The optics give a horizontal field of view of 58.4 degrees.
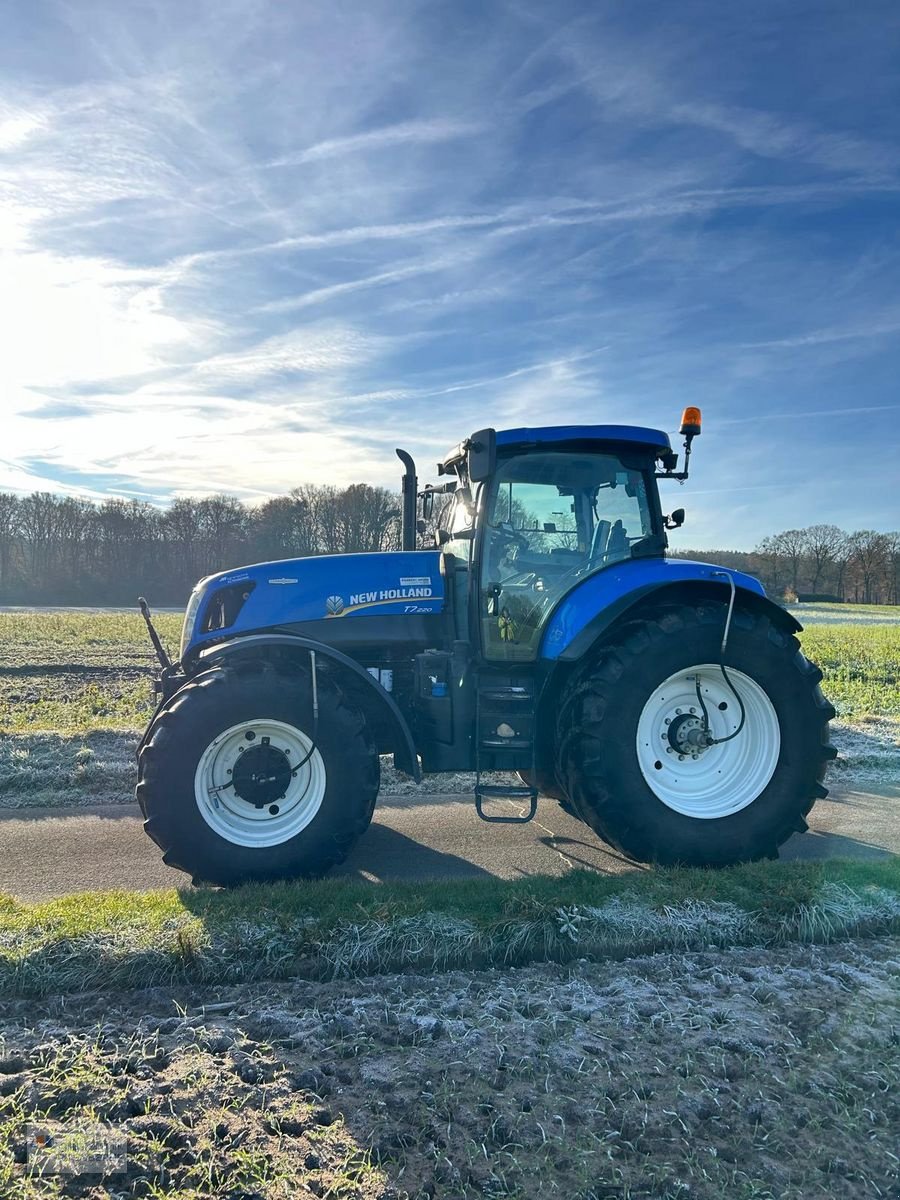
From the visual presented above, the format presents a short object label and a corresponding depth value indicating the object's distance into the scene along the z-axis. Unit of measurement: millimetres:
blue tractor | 4535
